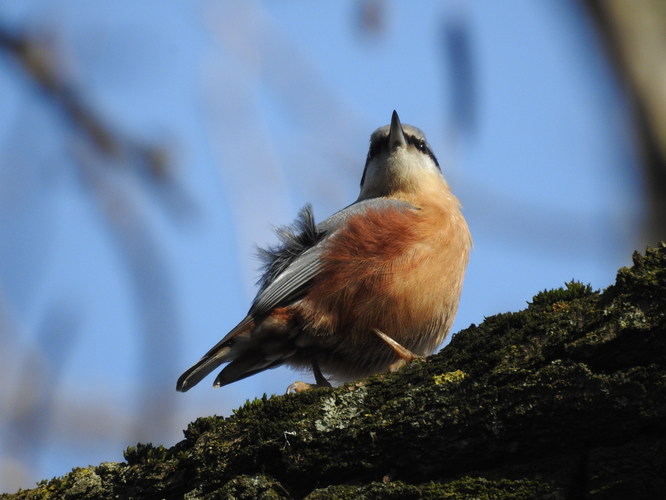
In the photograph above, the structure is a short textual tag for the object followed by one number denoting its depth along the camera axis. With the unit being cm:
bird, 855
